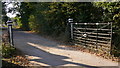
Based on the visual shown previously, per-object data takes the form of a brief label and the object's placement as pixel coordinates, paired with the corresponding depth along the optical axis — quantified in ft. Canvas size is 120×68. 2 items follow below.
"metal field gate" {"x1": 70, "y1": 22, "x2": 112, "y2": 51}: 21.95
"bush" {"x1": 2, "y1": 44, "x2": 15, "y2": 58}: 20.01
